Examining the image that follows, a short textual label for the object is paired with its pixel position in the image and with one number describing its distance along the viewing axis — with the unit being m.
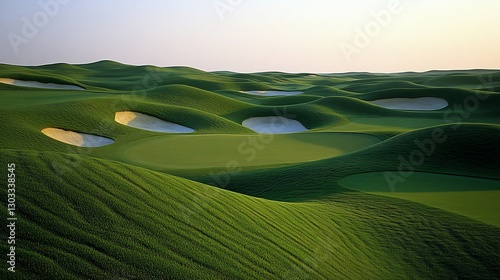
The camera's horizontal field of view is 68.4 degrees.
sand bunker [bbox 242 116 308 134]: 41.94
